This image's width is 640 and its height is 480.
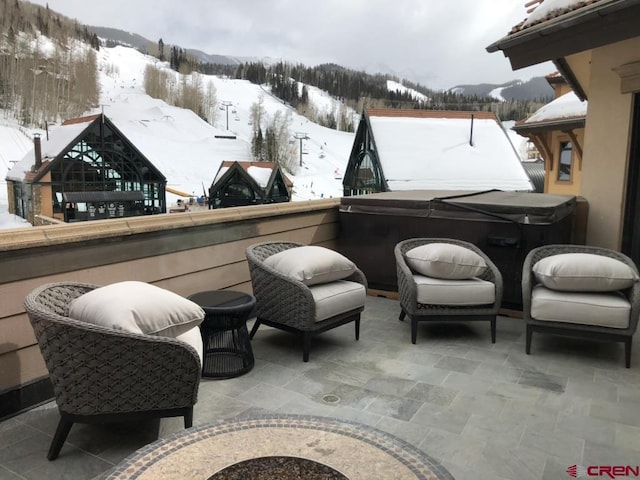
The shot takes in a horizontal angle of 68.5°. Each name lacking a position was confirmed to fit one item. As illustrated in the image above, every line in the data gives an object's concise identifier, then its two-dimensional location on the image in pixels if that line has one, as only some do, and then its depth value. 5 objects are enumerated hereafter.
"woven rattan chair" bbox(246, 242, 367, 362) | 2.99
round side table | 2.70
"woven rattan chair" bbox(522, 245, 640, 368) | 2.92
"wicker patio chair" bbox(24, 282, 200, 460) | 1.81
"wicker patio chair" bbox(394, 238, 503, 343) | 3.39
